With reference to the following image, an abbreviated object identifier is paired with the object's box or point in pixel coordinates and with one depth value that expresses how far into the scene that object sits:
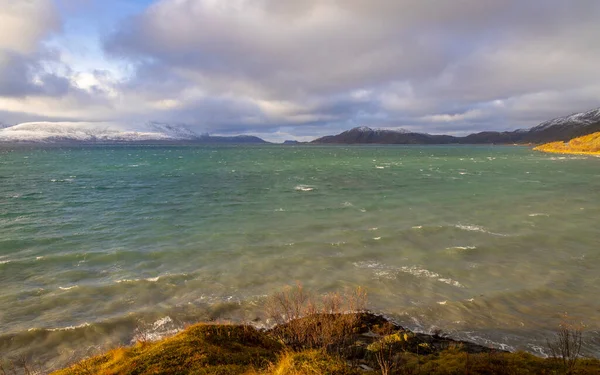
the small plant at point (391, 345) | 10.72
